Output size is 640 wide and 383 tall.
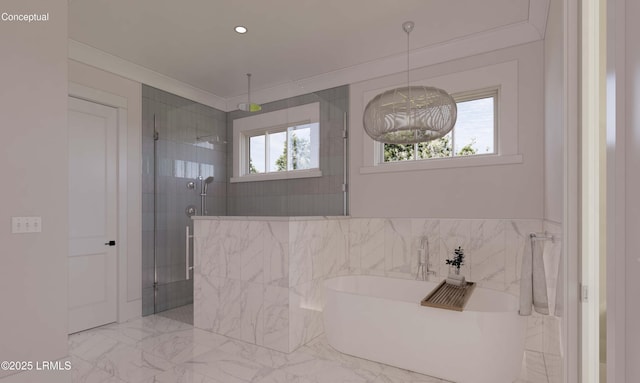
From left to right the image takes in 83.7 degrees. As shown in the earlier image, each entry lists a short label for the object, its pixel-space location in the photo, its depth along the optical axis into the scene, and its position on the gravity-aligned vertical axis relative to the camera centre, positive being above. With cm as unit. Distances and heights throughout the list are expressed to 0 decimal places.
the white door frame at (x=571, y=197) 141 -2
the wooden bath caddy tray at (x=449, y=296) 238 -76
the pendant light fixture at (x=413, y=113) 245 +56
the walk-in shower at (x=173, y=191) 377 +2
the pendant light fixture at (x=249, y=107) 392 +97
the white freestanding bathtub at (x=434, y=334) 227 -99
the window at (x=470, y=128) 305 +59
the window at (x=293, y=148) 359 +46
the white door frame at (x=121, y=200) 366 -7
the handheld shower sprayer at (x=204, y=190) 384 +3
